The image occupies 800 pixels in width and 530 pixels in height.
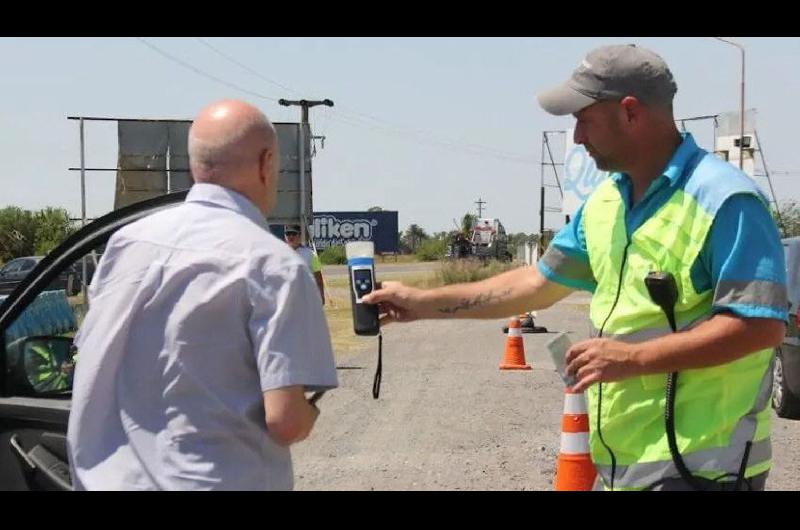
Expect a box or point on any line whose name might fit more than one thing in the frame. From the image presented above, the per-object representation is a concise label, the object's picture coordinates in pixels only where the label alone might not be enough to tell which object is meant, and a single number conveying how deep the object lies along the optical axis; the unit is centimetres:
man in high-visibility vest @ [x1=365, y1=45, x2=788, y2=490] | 289
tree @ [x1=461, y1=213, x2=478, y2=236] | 8043
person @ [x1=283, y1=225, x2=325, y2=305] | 1420
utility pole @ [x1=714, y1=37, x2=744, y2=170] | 2304
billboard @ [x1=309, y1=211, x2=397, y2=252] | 8212
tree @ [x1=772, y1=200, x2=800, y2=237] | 3608
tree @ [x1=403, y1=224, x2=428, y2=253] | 11662
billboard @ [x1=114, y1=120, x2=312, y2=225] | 1914
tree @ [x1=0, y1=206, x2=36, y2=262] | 5169
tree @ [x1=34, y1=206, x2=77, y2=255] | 4856
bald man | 275
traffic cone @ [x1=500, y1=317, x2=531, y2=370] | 1437
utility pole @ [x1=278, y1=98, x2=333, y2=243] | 2145
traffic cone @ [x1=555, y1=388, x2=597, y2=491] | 634
